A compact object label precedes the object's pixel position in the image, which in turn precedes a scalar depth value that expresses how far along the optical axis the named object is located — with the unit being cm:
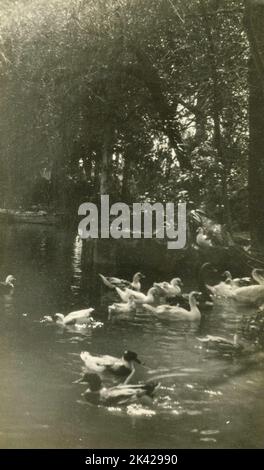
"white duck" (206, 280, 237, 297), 970
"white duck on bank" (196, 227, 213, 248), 981
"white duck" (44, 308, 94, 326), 917
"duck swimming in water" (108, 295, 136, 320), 991
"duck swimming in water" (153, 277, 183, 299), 1016
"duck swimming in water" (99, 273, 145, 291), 1046
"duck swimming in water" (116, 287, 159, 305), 1009
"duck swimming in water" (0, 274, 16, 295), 1059
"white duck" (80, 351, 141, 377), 729
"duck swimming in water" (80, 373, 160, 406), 657
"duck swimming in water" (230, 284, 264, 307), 927
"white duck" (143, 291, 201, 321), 964
